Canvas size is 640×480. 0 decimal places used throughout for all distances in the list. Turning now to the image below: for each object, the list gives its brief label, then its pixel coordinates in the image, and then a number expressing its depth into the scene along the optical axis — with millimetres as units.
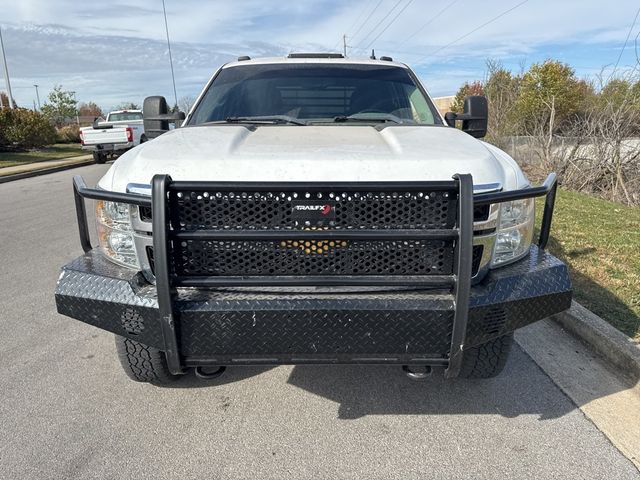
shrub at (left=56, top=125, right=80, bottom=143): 32550
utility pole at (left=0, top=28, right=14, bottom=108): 26453
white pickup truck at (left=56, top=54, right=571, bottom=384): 2096
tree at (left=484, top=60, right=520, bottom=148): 15422
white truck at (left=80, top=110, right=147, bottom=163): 18219
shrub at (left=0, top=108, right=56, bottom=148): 22719
